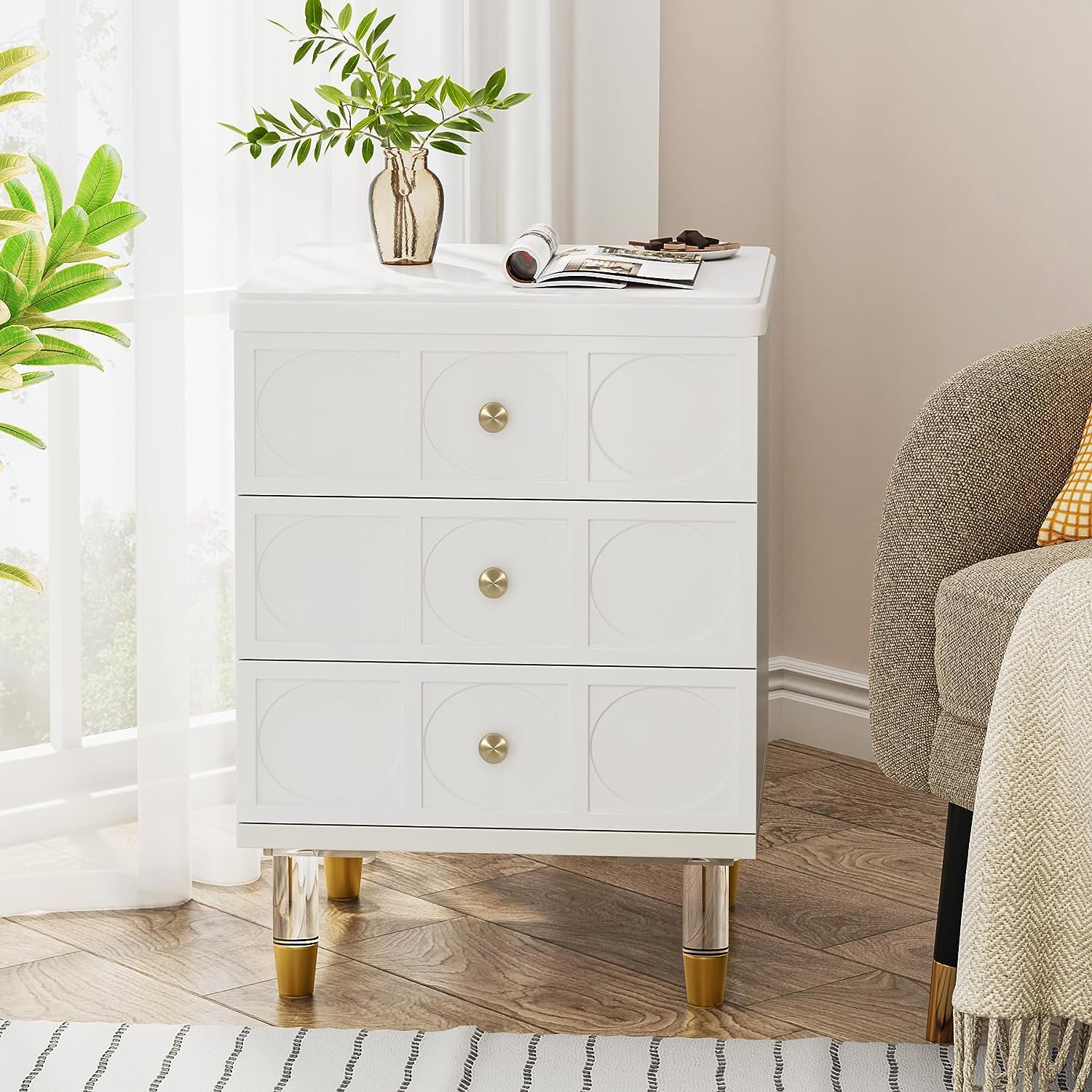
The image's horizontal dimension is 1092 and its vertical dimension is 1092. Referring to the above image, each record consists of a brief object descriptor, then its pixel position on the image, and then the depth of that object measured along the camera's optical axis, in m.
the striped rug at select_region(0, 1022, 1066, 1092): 3.24
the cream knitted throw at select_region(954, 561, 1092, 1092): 3.05
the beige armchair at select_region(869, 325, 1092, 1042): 3.27
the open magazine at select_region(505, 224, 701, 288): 3.37
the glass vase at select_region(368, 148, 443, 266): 3.51
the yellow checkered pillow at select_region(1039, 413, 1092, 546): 3.34
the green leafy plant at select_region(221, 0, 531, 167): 3.48
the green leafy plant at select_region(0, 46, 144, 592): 3.01
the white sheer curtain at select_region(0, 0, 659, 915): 3.64
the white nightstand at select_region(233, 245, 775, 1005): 3.32
